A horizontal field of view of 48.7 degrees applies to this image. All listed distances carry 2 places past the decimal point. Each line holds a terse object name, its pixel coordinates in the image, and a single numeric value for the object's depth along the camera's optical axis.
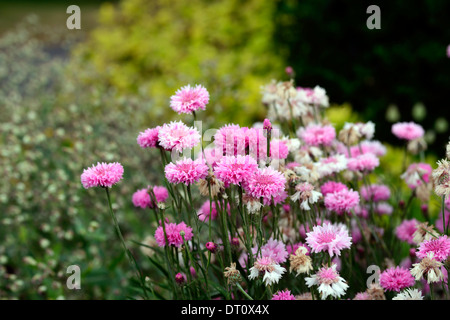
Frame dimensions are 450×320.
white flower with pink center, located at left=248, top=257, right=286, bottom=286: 1.14
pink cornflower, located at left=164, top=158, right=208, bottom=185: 1.11
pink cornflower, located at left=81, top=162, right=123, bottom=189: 1.17
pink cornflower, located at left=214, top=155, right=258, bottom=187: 1.09
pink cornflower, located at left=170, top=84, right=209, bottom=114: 1.22
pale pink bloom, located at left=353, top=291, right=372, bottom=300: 1.22
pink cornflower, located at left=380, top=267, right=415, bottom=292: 1.21
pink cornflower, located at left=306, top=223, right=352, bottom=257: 1.11
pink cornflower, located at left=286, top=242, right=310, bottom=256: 1.35
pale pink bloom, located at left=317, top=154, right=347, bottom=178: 1.42
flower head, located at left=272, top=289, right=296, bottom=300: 1.15
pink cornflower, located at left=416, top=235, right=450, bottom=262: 1.09
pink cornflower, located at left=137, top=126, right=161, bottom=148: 1.25
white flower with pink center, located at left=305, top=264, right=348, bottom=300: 1.09
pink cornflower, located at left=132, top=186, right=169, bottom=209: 1.39
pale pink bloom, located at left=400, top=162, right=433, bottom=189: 1.60
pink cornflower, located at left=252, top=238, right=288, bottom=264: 1.22
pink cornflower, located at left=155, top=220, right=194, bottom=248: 1.26
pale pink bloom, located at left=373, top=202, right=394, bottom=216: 1.77
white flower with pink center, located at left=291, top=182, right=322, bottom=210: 1.26
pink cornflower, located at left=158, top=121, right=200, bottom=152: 1.16
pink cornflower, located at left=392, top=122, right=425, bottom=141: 1.68
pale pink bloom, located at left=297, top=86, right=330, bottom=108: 1.65
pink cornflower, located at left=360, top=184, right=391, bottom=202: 1.69
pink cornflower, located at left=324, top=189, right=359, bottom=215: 1.32
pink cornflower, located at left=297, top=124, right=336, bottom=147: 1.50
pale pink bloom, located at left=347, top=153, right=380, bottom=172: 1.52
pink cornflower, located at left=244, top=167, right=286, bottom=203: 1.11
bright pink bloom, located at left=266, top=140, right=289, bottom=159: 1.27
